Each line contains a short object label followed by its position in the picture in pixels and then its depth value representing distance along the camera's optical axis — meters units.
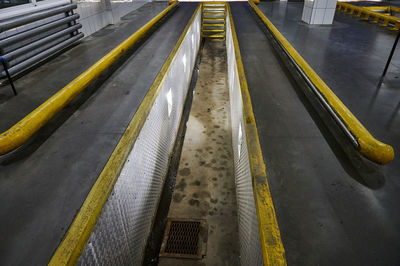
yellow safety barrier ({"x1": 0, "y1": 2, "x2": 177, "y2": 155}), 2.07
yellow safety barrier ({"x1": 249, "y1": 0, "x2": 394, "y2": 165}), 1.91
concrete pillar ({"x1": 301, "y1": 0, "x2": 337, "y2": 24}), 6.93
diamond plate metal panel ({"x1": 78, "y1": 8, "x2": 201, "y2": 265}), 1.61
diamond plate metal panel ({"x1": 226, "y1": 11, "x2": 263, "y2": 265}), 1.72
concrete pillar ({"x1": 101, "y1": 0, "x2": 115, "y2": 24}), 6.62
